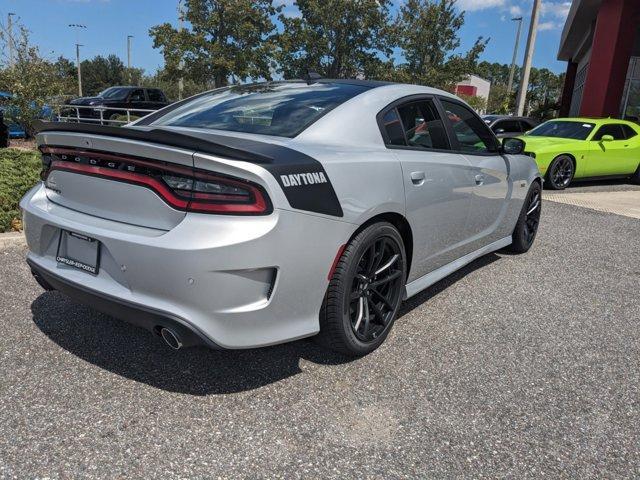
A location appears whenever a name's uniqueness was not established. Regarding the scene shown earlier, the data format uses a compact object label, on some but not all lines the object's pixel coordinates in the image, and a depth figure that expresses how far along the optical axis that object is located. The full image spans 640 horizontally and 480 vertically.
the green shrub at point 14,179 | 5.12
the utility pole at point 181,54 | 24.61
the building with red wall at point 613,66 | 15.56
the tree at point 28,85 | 12.16
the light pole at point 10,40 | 13.04
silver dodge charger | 2.19
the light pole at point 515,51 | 46.99
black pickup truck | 17.31
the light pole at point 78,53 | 56.75
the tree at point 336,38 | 25.08
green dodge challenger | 9.88
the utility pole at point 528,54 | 17.22
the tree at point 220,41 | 23.83
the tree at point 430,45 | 25.47
